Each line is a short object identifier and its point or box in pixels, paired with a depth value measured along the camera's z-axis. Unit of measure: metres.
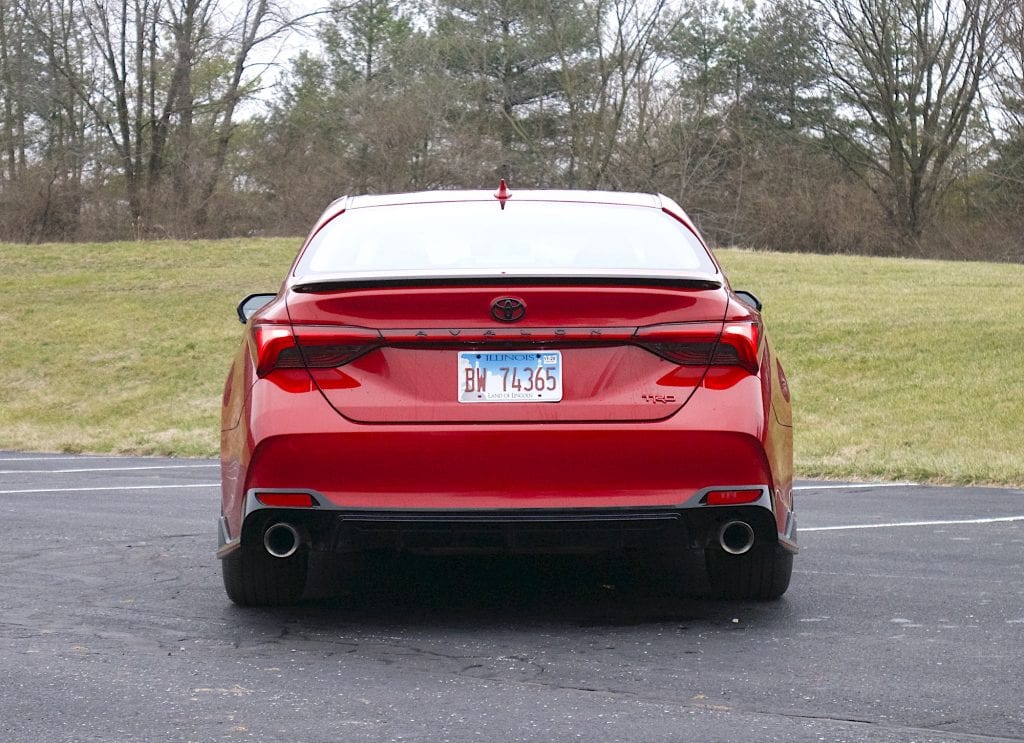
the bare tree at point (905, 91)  42.62
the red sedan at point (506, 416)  4.64
